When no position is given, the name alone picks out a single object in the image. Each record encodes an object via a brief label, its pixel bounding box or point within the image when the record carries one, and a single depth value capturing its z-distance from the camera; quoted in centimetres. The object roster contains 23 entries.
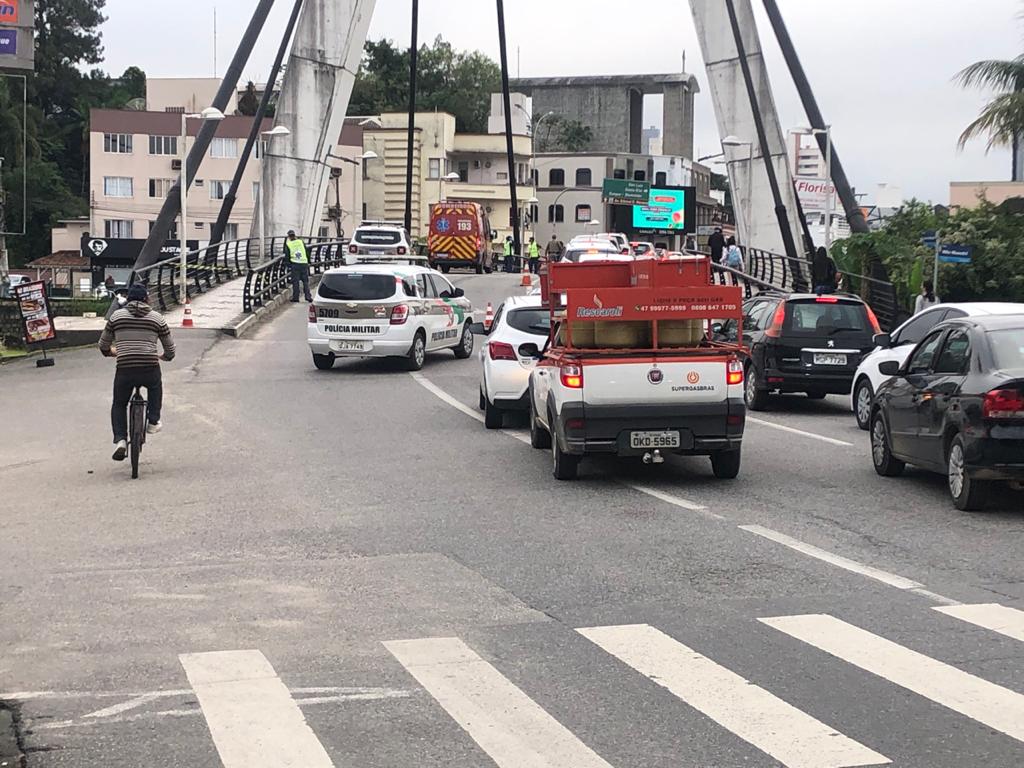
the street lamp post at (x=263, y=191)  4816
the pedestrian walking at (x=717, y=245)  5341
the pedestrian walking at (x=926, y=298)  3187
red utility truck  1303
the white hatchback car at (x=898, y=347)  1798
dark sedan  1136
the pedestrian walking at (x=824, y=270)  3878
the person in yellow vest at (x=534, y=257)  6460
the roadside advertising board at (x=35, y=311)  2828
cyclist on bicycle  1496
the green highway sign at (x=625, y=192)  10716
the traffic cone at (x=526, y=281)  5108
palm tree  3303
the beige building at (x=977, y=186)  6516
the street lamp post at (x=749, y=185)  4922
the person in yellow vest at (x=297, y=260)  4097
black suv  2098
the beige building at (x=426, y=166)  10412
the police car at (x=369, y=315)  2575
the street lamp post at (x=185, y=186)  3838
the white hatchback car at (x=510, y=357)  1794
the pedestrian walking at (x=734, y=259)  4894
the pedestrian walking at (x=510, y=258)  7131
